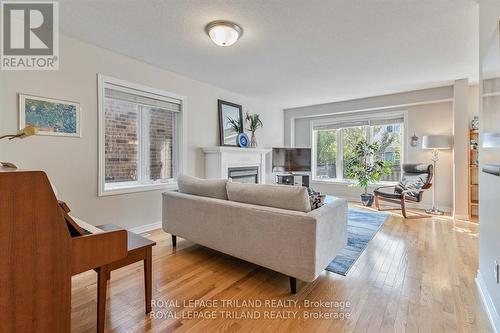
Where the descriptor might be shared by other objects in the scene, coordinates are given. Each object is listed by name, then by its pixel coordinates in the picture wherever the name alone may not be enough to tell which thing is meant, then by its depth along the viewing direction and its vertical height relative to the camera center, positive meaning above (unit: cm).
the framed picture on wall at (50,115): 243 +55
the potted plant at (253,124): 522 +95
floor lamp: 443 +43
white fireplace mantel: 426 +13
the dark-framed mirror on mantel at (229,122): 465 +89
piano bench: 141 -64
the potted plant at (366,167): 512 -2
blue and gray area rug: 240 -94
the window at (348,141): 534 +61
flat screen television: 603 +18
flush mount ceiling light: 237 +136
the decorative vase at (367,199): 500 -69
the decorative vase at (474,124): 413 +73
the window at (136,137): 318 +44
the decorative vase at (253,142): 521 +53
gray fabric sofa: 181 -53
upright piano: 103 -42
